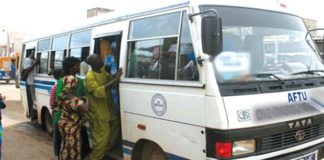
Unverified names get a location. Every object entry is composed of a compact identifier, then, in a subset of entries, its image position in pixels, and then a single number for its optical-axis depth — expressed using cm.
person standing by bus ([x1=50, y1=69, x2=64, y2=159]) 573
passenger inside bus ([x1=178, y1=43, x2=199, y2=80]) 394
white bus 373
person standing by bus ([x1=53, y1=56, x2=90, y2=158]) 528
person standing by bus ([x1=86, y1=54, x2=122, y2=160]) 519
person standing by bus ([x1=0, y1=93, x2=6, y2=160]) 534
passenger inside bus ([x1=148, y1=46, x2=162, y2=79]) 451
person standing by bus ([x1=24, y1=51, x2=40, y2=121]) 894
